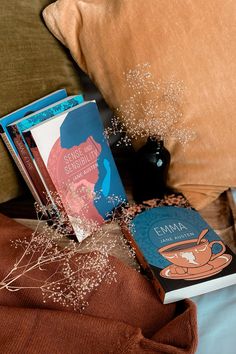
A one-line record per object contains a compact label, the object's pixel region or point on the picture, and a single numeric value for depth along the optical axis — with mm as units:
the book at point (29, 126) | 834
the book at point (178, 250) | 729
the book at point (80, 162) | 824
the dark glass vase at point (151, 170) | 908
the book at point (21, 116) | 849
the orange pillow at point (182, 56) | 844
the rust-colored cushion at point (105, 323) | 627
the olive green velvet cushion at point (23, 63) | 861
